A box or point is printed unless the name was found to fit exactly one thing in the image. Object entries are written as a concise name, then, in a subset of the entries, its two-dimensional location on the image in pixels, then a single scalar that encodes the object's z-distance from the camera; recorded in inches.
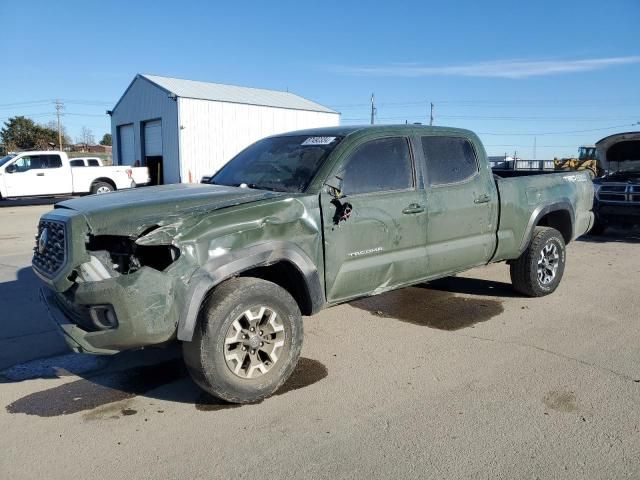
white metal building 1095.6
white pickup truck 755.4
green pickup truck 132.0
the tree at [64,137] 2910.9
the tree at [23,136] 2277.3
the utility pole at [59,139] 2364.7
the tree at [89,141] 3889.3
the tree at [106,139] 3504.9
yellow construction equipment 1038.8
